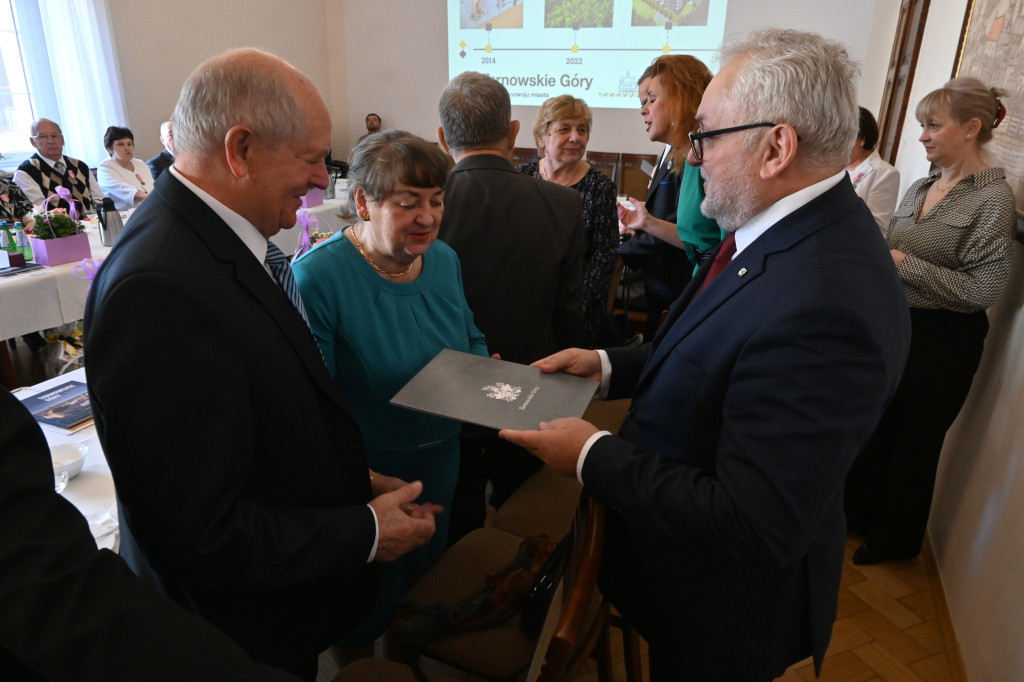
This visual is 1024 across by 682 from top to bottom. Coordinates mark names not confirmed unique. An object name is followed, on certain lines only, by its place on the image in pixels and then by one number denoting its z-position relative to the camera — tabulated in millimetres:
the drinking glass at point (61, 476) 1298
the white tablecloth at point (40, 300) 2932
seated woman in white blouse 5355
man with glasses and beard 869
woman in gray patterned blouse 2059
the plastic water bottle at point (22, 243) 3225
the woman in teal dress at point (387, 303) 1406
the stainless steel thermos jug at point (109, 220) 3696
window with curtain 5980
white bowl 1335
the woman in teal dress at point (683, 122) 2139
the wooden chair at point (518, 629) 985
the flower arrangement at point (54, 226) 3182
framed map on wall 2100
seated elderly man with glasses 5098
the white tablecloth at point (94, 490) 1213
